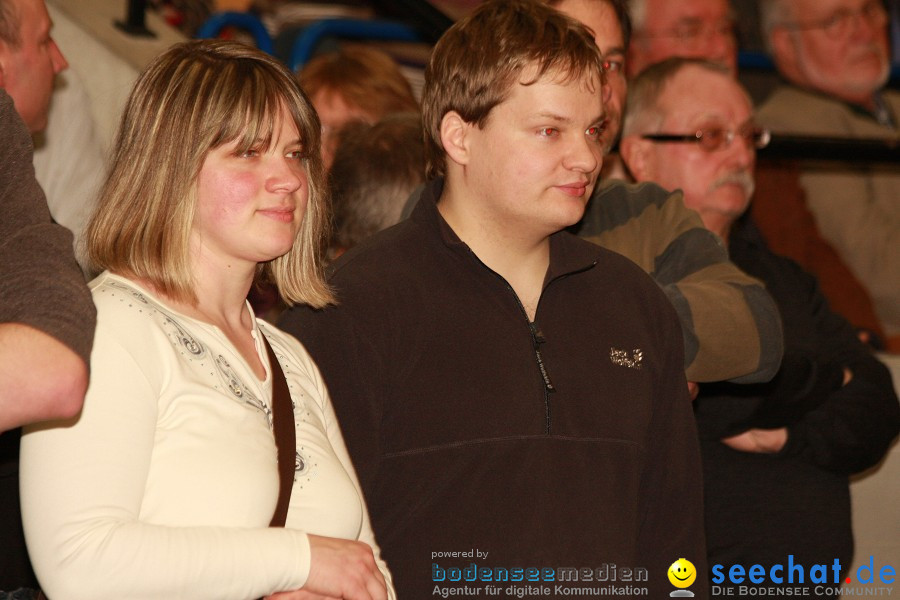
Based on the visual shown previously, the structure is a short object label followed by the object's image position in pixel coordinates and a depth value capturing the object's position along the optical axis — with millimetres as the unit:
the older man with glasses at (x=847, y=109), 10266
